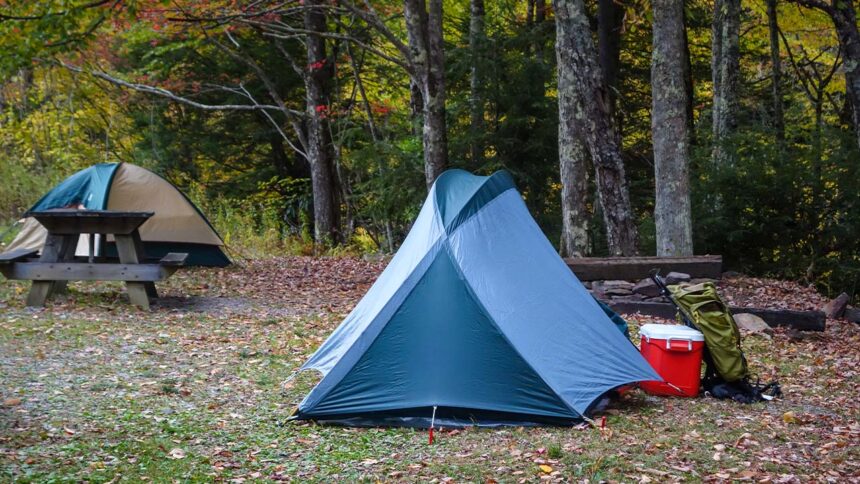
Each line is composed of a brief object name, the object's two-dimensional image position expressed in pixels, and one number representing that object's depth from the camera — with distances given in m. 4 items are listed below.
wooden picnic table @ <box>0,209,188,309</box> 9.51
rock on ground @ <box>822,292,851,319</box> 10.20
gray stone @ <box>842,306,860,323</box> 10.13
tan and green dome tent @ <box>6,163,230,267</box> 11.99
